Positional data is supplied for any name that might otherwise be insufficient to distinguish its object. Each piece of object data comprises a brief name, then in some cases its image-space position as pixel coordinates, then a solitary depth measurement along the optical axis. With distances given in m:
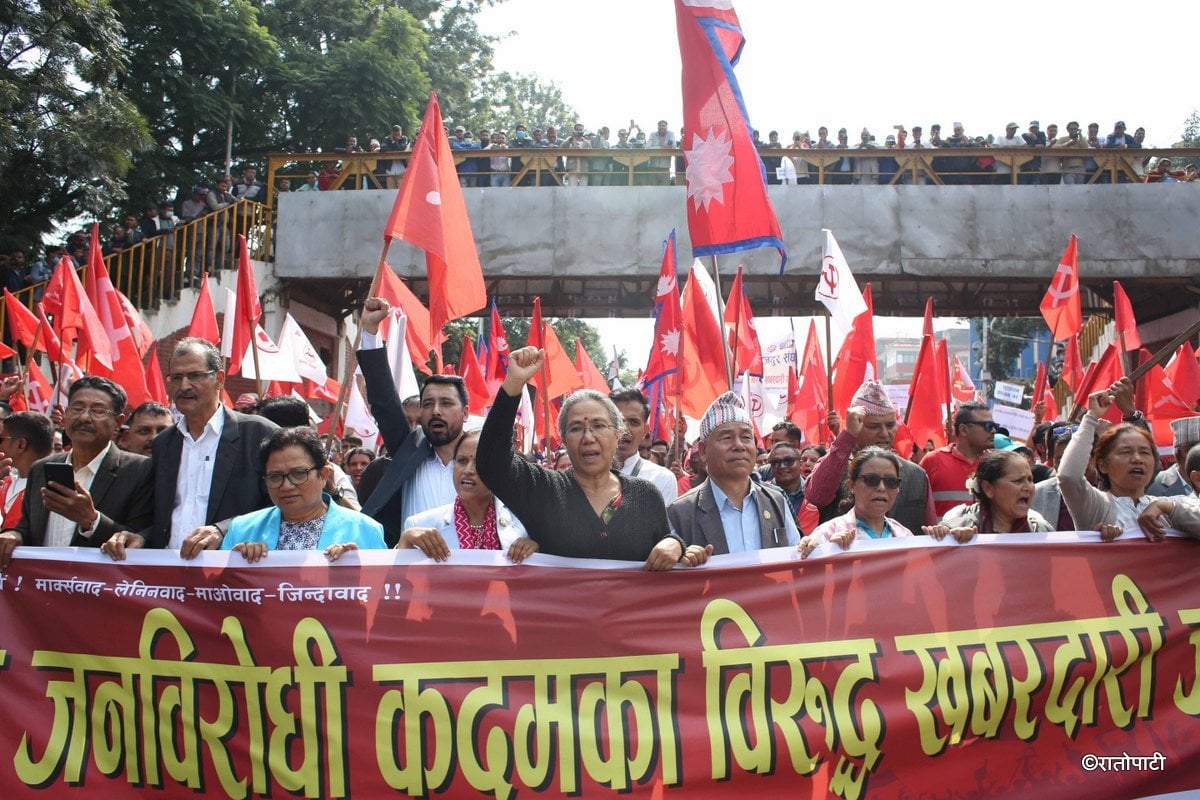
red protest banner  3.45
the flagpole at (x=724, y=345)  5.04
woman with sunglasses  4.07
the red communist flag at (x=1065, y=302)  10.36
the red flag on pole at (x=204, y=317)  10.30
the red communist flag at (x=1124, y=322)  11.01
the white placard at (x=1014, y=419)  7.04
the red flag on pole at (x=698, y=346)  8.49
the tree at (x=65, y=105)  12.85
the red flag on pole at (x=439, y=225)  5.93
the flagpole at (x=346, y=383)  4.64
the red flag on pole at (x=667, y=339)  8.62
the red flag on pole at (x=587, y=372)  11.66
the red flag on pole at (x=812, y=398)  11.16
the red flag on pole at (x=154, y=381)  10.20
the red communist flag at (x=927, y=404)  8.44
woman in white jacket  3.89
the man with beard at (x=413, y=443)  4.62
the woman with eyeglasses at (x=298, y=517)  3.65
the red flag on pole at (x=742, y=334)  10.00
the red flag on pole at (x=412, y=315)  8.06
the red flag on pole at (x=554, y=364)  10.73
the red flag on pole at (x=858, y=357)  7.96
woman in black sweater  3.49
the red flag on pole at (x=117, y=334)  8.69
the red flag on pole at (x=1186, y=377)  10.06
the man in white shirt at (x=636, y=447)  5.64
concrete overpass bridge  17.84
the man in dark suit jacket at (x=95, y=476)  4.11
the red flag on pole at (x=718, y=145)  5.45
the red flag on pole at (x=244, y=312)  8.62
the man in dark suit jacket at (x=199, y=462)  4.14
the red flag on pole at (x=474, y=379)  11.78
